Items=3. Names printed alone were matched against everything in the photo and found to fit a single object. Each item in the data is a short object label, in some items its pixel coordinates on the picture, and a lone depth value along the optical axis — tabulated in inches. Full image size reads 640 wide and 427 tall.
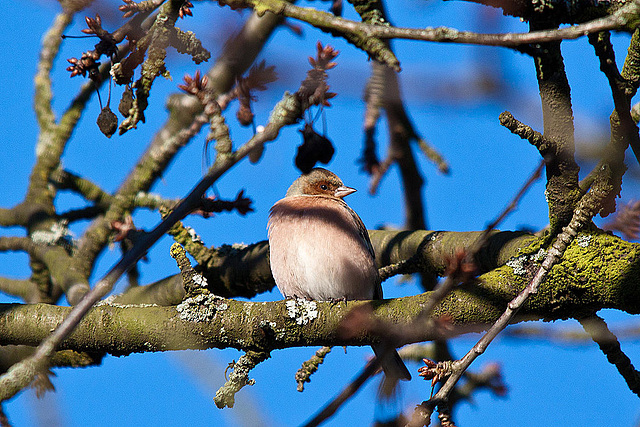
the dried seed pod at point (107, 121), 234.5
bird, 420.2
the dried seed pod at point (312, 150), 244.5
